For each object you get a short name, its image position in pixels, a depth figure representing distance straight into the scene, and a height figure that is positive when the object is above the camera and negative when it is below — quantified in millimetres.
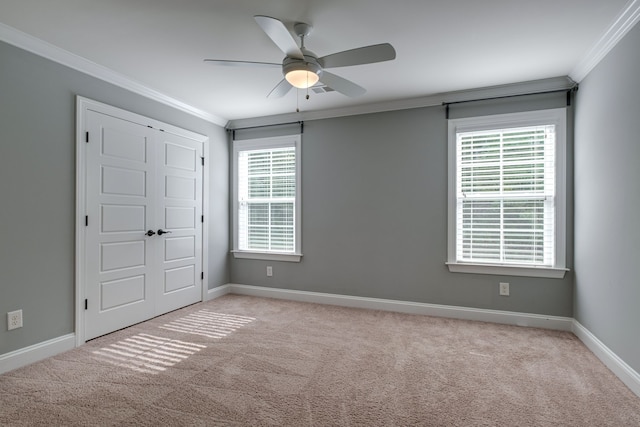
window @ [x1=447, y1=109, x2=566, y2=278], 3348 +222
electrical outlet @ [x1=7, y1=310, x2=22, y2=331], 2457 -822
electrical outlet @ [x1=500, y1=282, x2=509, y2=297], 3521 -796
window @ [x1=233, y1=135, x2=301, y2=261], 4527 +211
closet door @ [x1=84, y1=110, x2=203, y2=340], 3062 -116
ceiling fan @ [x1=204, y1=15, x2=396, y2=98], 2014 +1053
